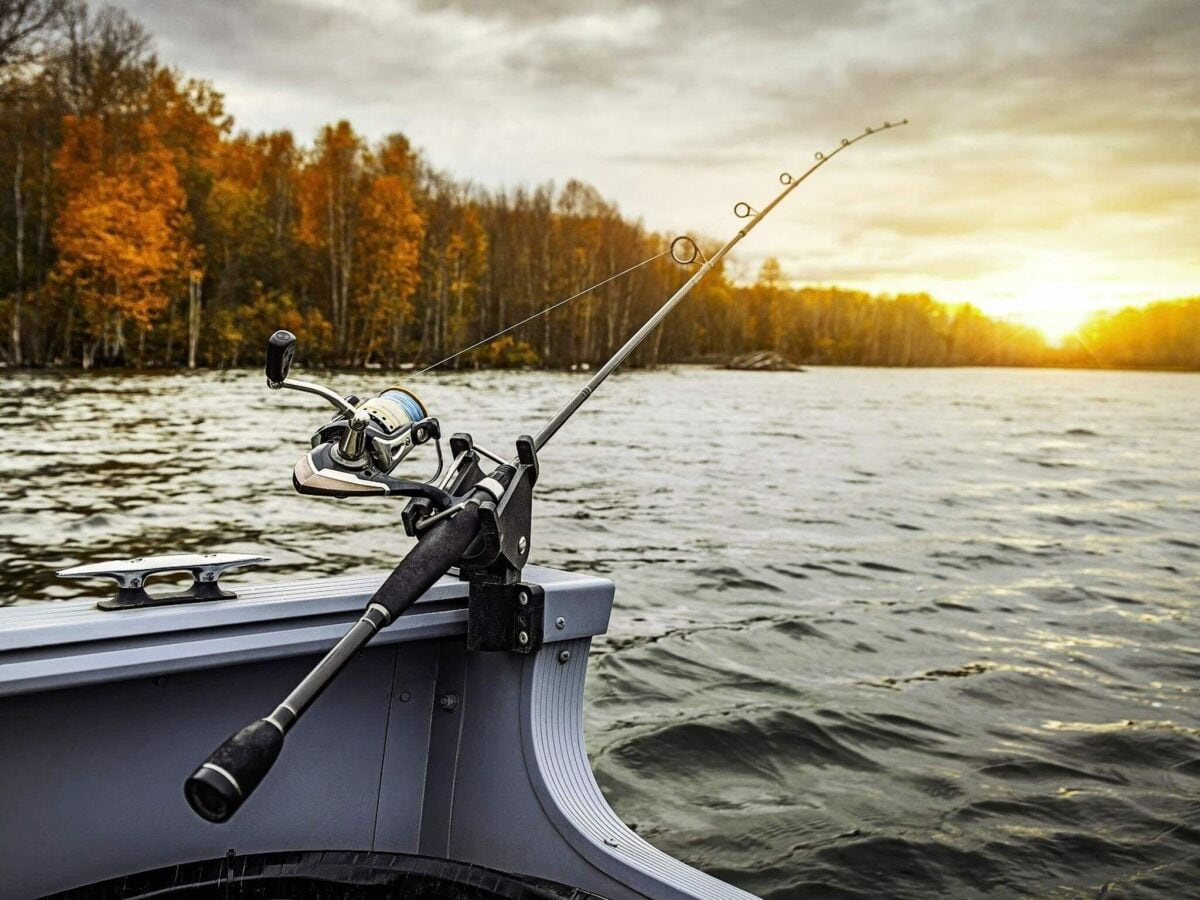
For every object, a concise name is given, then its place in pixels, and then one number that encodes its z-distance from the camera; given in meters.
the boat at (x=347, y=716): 1.76
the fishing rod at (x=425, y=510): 1.63
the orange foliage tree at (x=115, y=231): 32.31
